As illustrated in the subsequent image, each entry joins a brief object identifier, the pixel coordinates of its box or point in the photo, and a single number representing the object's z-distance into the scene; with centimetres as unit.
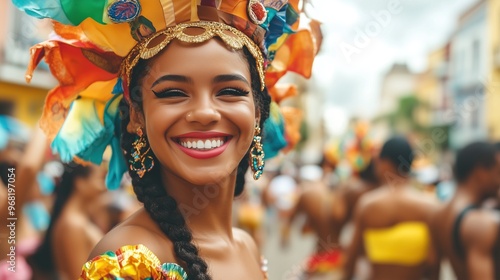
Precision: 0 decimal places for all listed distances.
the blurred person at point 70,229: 403
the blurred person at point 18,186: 309
